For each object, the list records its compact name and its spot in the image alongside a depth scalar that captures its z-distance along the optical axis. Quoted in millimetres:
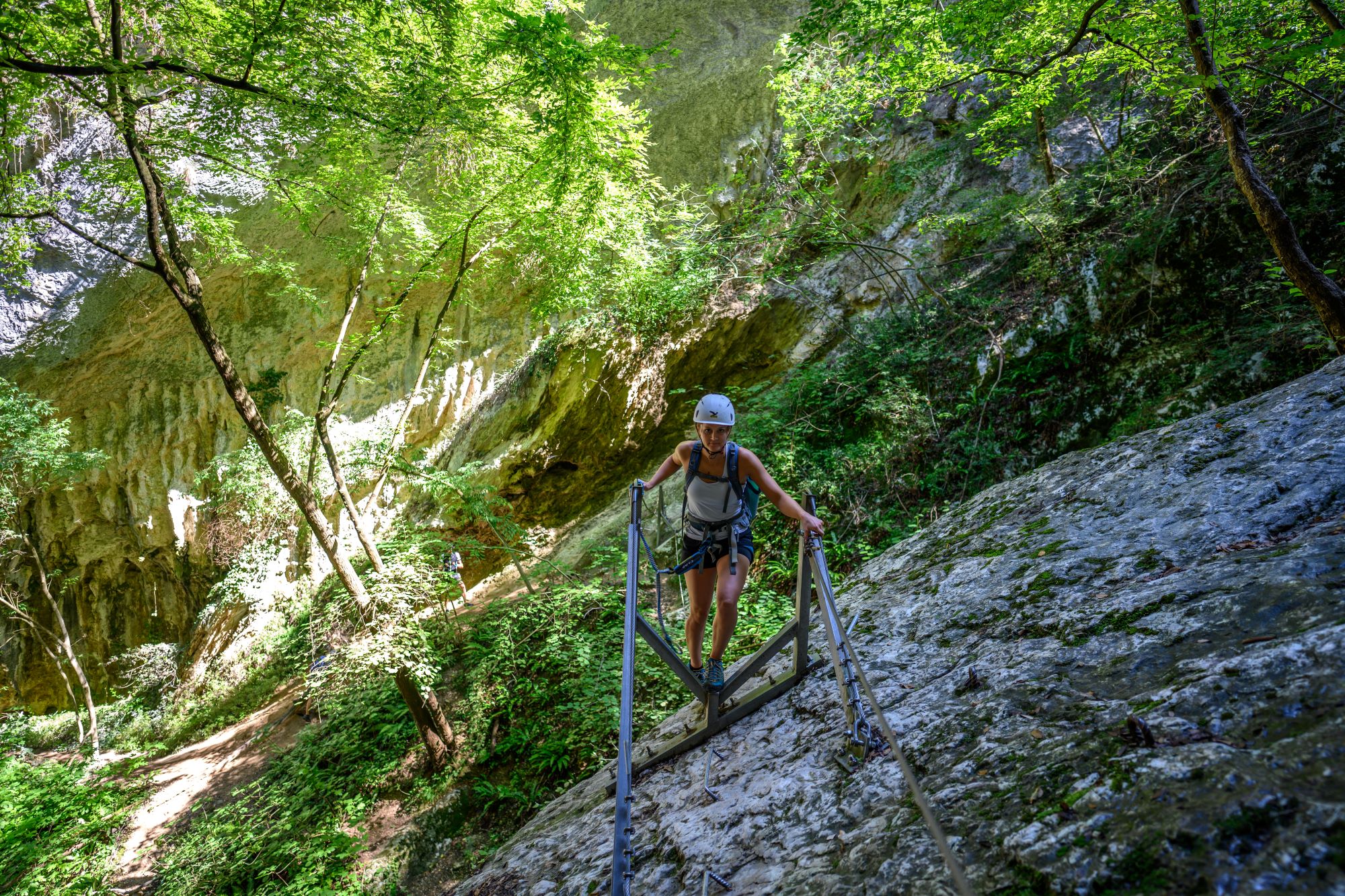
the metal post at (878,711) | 1078
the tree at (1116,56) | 4121
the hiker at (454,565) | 8111
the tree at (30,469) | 13195
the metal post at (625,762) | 1790
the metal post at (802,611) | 3053
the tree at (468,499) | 8242
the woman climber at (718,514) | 3348
